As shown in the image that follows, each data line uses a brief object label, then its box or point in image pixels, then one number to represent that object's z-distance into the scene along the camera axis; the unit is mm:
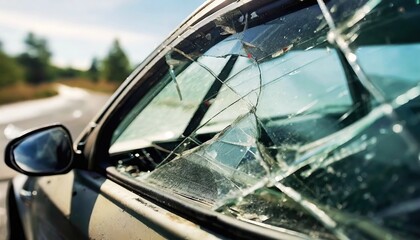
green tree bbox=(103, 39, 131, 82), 97562
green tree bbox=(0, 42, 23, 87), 71188
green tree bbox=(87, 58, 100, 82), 108988
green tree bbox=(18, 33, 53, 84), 96062
